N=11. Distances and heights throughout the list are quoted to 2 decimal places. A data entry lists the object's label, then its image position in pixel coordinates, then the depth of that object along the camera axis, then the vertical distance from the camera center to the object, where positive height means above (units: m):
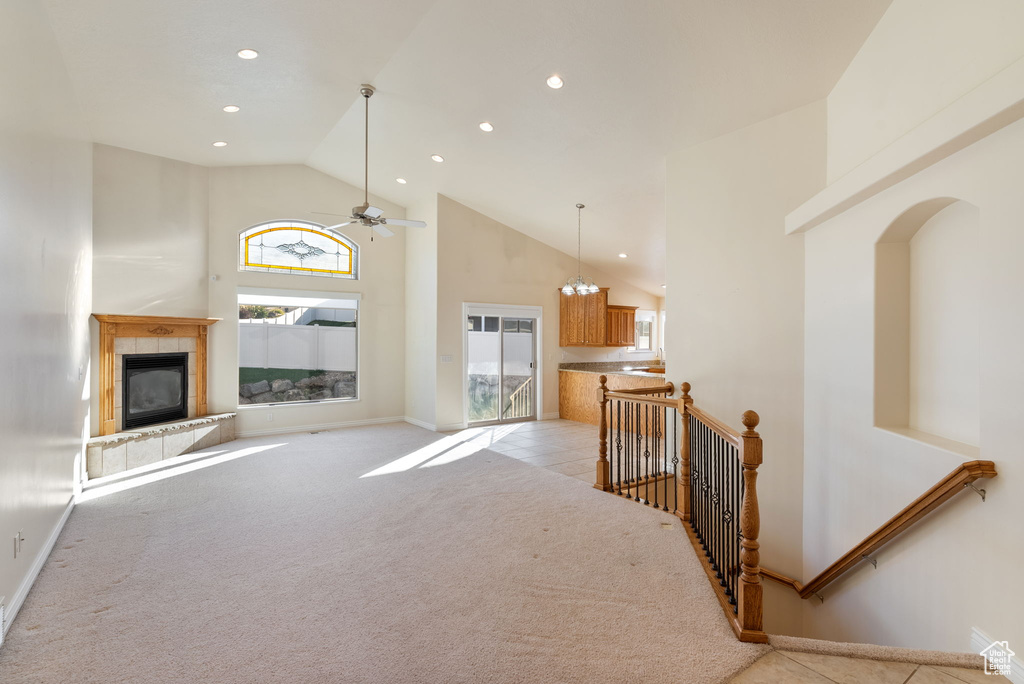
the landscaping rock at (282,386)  7.29 -0.65
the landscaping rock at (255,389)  7.07 -0.67
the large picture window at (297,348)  7.08 -0.07
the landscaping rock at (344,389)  7.78 -0.74
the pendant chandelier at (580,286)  7.06 +0.87
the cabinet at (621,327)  9.15 +0.35
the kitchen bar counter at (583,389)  7.36 -0.78
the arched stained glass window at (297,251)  7.08 +1.43
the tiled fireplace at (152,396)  5.48 -0.68
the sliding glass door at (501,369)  7.86 -0.42
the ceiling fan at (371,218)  4.66 +1.27
